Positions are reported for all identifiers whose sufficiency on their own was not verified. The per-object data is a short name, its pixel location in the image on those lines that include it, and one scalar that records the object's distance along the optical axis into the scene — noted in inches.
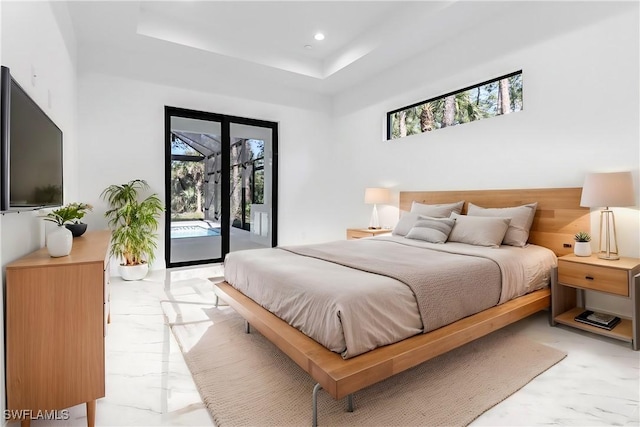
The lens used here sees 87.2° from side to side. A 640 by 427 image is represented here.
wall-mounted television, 52.7
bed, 63.0
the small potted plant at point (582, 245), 108.3
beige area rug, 65.0
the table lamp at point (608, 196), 100.1
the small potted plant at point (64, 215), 75.0
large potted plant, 162.4
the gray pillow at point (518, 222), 123.1
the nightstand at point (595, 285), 92.7
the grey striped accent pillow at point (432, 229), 133.6
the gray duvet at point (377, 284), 68.7
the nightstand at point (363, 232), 185.5
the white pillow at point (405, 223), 153.8
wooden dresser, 55.3
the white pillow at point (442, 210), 150.1
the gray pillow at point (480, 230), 121.6
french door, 194.1
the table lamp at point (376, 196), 192.9
